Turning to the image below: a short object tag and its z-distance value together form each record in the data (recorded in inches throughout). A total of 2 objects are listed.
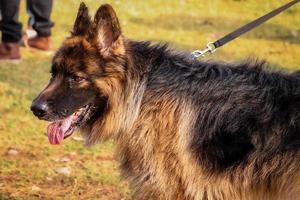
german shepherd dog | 126.4
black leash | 159.2
